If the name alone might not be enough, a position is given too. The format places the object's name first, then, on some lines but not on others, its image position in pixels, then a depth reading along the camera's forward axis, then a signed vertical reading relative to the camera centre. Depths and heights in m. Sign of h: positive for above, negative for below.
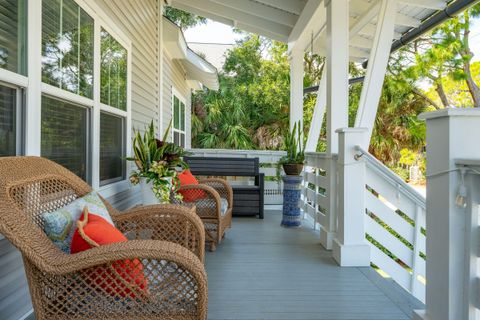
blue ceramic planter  5.02 -0.53
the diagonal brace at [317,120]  6.19 +0.62
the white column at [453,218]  1.62 -0.24
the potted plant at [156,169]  3.29 -0.09
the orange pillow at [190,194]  4.05 -0.35
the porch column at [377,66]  4.18 +0.98
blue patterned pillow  1.66 -0.27
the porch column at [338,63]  3.94 +0.94
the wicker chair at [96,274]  1.42 -0.43
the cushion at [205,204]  3.89 -0.44
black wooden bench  6.03 -0.12
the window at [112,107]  3.36 +0.47
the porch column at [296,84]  6.64 +1.24
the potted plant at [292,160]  5.06 -0.01
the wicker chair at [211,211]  3.79 -0.50
